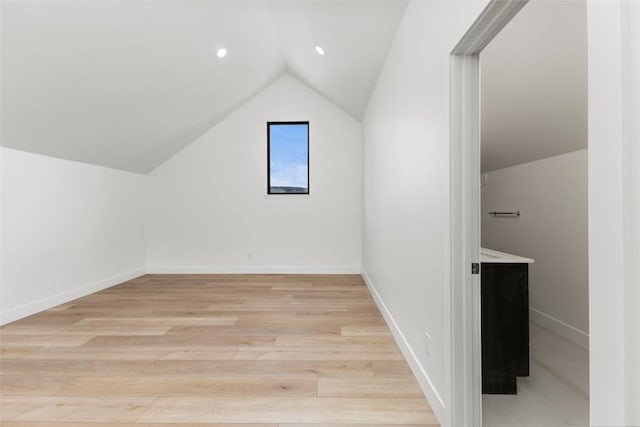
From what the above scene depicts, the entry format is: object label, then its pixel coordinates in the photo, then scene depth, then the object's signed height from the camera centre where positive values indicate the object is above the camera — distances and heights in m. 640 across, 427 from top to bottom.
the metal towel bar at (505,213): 3.13 +0.03
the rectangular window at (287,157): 5.21 +0.95
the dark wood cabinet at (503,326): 1.80 -0.63
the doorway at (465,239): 1.40 -0.10
